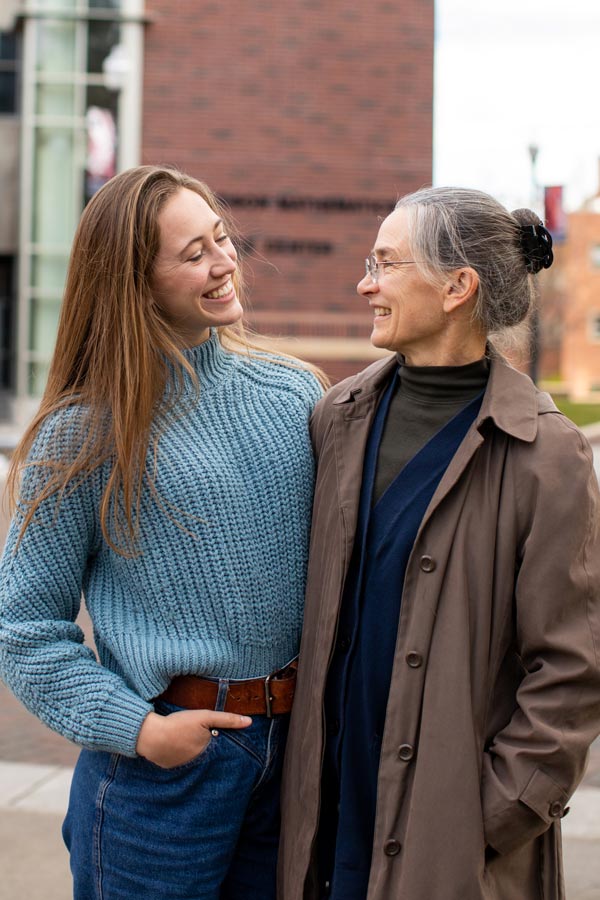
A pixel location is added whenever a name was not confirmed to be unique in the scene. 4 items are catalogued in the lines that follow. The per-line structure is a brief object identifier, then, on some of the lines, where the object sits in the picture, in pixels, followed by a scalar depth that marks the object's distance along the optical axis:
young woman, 2.21
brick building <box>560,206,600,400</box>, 43.25
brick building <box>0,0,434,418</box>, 19.61
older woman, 2.07
